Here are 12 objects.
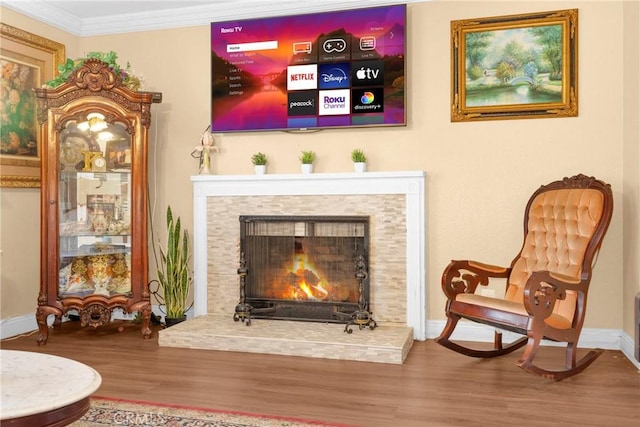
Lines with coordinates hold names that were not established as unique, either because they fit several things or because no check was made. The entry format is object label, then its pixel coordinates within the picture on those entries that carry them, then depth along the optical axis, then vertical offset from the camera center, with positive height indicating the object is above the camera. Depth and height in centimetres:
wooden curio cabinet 407 +9
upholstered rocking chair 299 -43
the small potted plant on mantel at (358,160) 416 +38
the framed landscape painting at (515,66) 387 +105
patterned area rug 245 -97
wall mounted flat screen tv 414 +111
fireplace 407 -9
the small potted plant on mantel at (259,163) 441 +38
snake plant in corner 441 -56
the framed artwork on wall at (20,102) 420 +86
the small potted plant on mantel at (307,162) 430 +38
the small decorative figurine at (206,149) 455 +51
